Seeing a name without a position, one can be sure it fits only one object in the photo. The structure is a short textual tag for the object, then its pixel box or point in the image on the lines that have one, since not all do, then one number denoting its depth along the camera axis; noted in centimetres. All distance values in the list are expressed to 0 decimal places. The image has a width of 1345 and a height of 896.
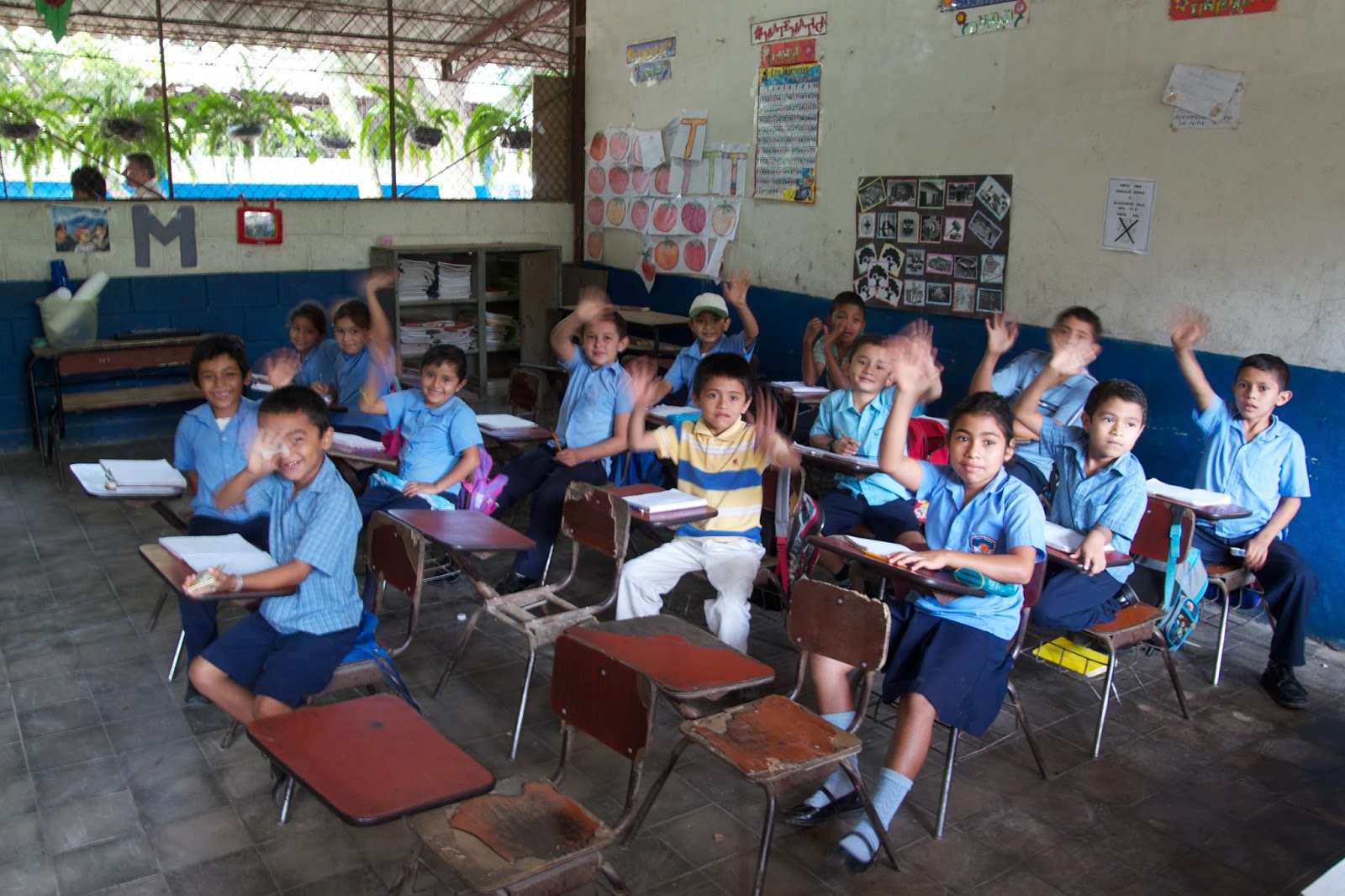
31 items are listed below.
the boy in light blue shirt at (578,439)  445
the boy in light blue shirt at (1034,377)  449
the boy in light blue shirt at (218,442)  352
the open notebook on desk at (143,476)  340
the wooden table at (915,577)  271
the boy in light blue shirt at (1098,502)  321
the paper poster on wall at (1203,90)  431
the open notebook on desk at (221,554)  274
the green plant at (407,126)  762
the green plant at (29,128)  638
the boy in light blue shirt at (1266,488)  374
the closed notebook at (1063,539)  325
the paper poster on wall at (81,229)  643
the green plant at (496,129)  807
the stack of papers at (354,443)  425
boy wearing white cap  555
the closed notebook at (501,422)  464
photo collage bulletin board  529
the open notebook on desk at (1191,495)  368
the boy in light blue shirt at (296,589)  270
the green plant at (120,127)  657
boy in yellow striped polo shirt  350
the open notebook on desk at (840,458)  393
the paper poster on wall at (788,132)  625
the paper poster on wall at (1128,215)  464
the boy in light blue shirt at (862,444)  404
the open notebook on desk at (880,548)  288
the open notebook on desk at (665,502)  341
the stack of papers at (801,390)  542
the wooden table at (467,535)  307
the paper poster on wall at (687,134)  707
